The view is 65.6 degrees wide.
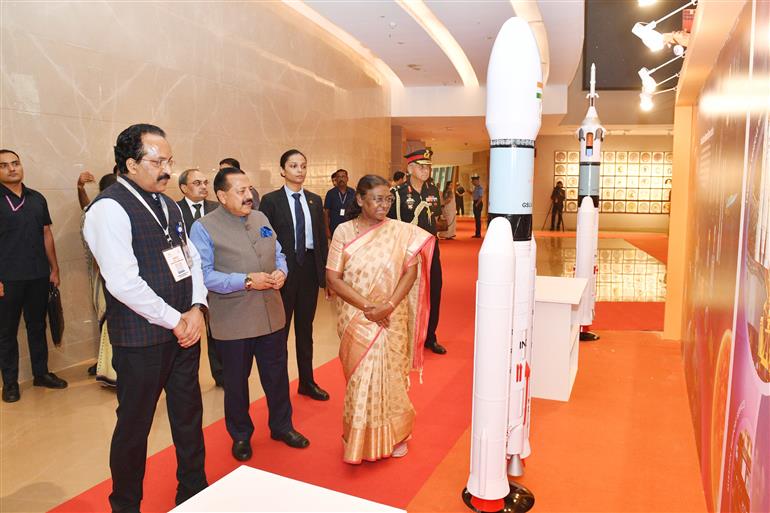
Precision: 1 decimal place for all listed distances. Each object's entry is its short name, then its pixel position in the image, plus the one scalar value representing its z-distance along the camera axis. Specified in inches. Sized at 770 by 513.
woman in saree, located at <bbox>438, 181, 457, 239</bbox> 644.7
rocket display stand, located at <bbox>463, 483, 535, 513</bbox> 107.7
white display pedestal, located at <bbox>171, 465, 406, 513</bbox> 54.2
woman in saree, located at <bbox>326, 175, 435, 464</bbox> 122.0
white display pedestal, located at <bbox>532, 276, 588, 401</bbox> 165.8
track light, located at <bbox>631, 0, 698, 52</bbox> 215.0
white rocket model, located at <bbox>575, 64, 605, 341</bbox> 227.9
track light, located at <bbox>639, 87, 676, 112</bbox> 296.1
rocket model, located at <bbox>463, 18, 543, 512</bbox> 101.7
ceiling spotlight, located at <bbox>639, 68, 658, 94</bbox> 280.7
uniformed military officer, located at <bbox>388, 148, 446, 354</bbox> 196.5
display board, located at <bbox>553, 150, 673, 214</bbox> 787.4
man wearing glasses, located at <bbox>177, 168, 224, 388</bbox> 174.7
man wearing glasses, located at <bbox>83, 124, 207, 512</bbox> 89.8
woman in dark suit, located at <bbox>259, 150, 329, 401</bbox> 152.9
